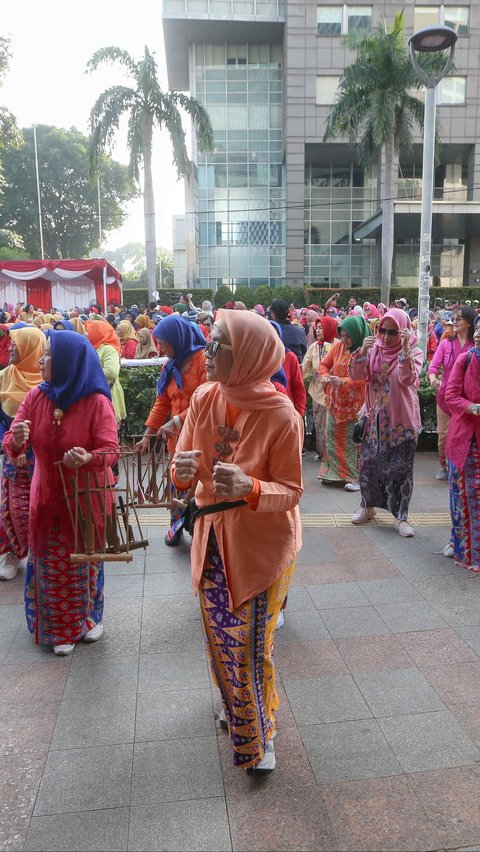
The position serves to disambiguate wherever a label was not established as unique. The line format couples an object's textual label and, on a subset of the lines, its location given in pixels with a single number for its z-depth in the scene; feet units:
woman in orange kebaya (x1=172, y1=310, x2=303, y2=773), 7.48
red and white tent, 66.28
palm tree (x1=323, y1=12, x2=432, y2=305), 68.85
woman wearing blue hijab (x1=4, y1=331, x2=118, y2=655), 10.78
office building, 100.37
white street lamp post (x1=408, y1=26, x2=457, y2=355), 27.07
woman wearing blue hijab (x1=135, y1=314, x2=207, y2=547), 15.15
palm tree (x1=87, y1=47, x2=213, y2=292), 67.31
